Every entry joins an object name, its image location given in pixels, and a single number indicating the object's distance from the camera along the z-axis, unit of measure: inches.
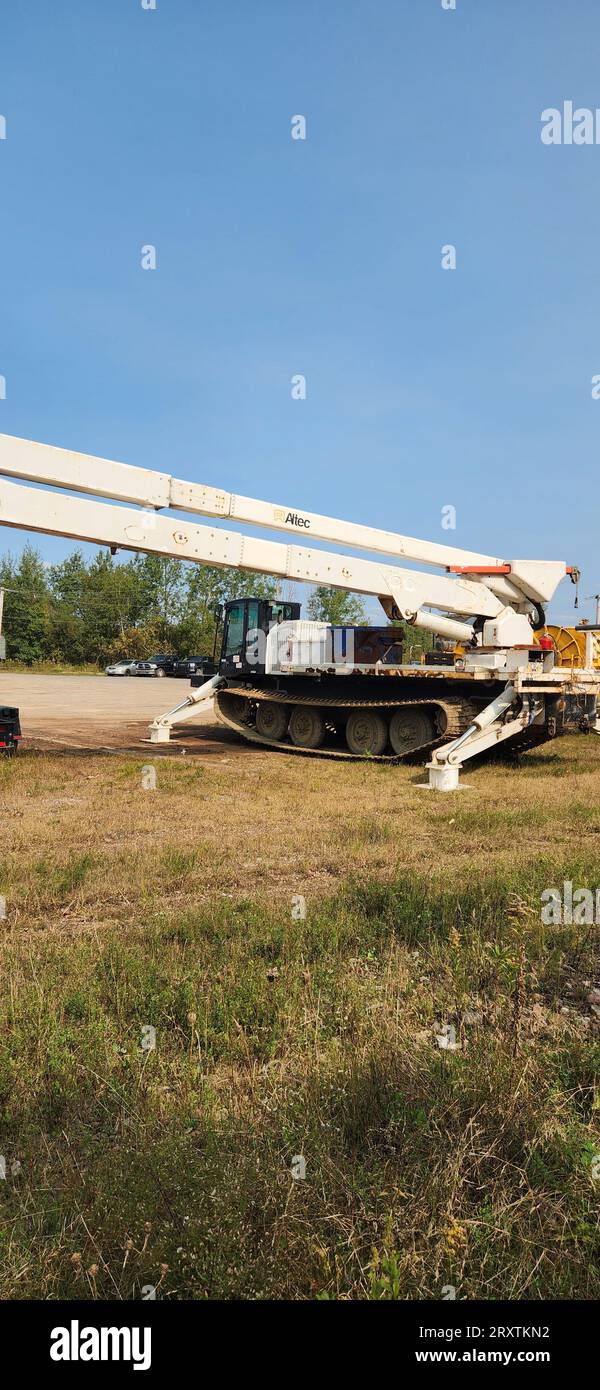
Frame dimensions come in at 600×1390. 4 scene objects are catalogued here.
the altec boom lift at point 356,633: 430.6
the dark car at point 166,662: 2313.0
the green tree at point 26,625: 2947.8
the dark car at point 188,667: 2204.4
